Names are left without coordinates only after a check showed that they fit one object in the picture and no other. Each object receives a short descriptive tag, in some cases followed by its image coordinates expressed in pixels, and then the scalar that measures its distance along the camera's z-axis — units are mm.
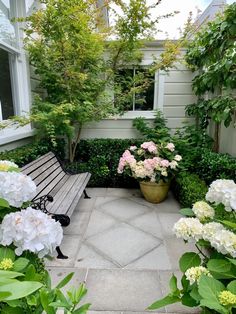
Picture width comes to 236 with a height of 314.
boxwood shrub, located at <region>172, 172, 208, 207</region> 2850
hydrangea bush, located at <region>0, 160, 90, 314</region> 730
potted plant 3389
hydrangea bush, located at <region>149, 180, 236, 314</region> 791
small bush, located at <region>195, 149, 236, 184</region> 2873
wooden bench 2307
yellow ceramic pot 3477
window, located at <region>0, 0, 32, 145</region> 3075
